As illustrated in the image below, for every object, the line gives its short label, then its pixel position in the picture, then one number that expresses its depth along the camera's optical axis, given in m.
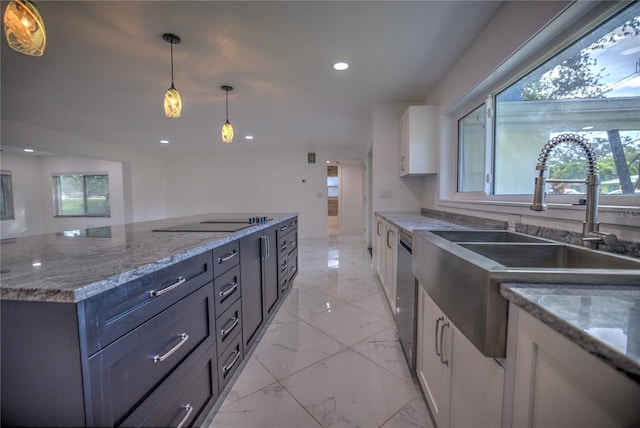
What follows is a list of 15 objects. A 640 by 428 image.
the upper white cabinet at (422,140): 2.99
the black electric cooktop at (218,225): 1.69
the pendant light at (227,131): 2.78
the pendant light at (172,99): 2.01
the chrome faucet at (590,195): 0.98
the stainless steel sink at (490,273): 0.71
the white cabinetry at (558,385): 0.42
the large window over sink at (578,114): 1.08
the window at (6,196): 6.30
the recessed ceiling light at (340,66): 2.44
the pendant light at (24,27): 1.17
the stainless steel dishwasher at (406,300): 1.55
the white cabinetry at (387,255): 2.24
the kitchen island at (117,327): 0.66
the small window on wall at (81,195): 7.16
